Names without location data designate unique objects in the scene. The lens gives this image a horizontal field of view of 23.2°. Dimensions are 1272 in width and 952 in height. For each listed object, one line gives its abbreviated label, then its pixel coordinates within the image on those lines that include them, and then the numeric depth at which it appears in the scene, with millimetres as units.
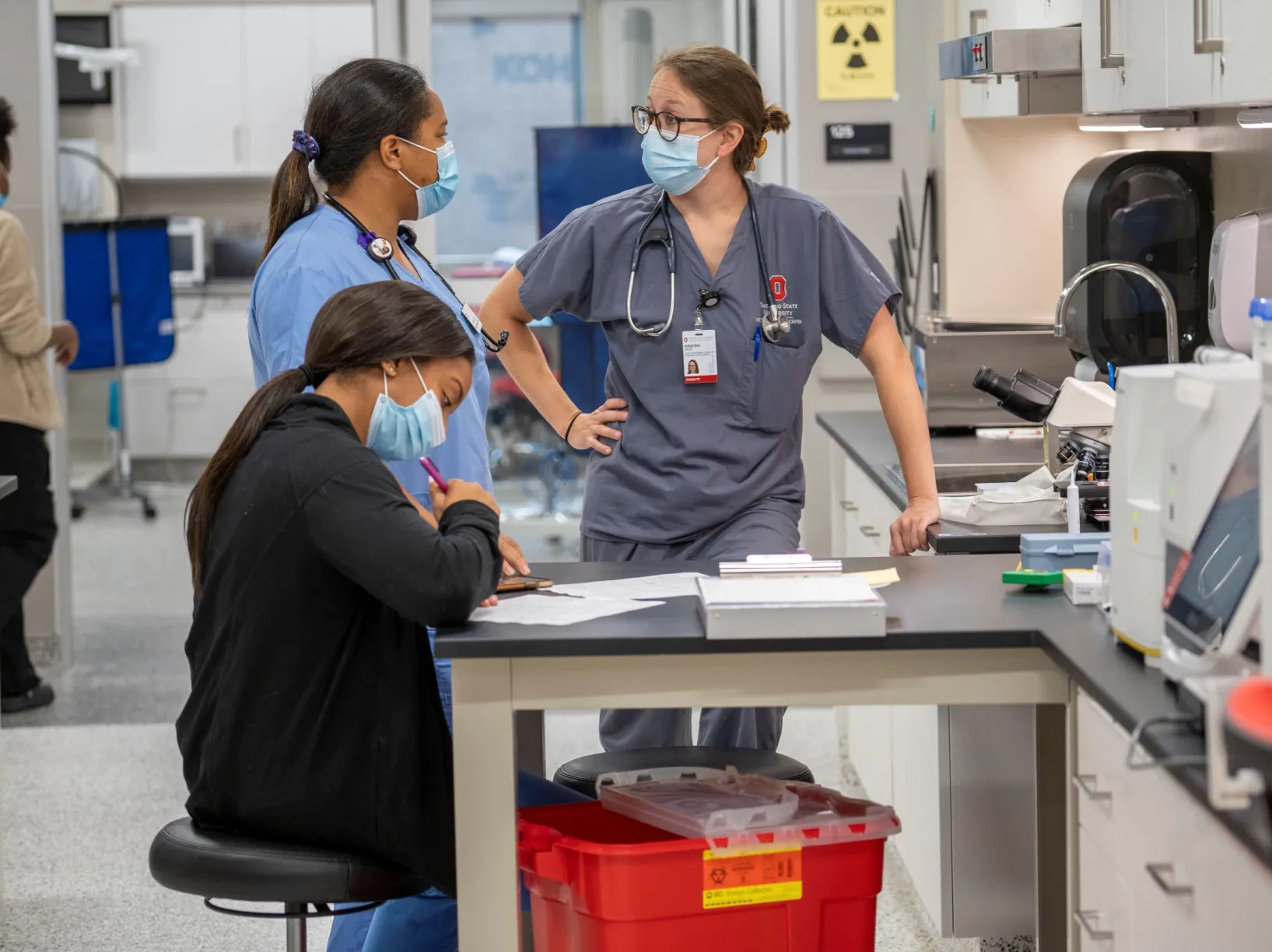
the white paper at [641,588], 3790
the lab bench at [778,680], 3272
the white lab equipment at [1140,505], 3018
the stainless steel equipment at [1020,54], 5440
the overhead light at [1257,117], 4514
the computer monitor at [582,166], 8569
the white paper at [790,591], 3359
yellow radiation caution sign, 7895
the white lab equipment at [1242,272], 4662
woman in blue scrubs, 4455
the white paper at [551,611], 3537
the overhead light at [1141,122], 5633
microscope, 4651
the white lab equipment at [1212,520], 2685
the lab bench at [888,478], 4618
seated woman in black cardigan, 3390
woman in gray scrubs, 4959
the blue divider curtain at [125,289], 12887
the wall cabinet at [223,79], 14628
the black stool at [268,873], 3411
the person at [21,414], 7488
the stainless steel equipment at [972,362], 6362
